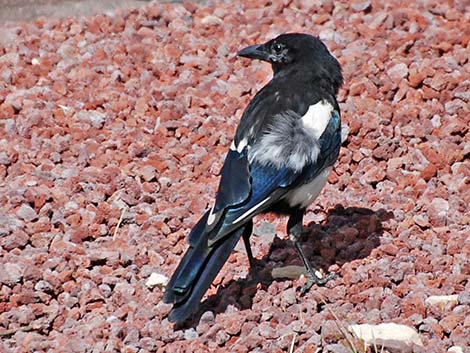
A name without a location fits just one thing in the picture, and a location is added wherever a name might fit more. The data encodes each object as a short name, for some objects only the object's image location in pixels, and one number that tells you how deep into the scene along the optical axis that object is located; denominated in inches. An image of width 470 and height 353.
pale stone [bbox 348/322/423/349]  429.4
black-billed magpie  461.1
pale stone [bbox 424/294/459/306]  455.2
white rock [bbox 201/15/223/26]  669.9
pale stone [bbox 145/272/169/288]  483.2
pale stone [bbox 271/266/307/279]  498.9
